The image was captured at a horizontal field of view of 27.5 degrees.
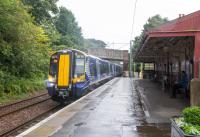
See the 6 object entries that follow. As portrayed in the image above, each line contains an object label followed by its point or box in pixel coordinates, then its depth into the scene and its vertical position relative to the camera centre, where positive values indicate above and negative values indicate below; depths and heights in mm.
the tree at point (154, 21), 73650 +9903
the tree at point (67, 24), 75312 +9207
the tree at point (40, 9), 43612 +7003
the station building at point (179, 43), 15398 +1508
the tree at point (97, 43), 128900 +9784
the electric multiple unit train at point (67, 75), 22031 -93
